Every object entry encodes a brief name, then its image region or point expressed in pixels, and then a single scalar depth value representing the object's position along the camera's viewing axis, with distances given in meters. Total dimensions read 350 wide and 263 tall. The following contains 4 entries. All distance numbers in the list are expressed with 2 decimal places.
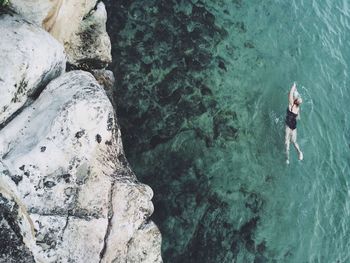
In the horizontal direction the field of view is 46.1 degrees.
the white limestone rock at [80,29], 14.80
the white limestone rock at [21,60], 11.75
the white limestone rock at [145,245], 12.46
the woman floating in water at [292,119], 20.77
